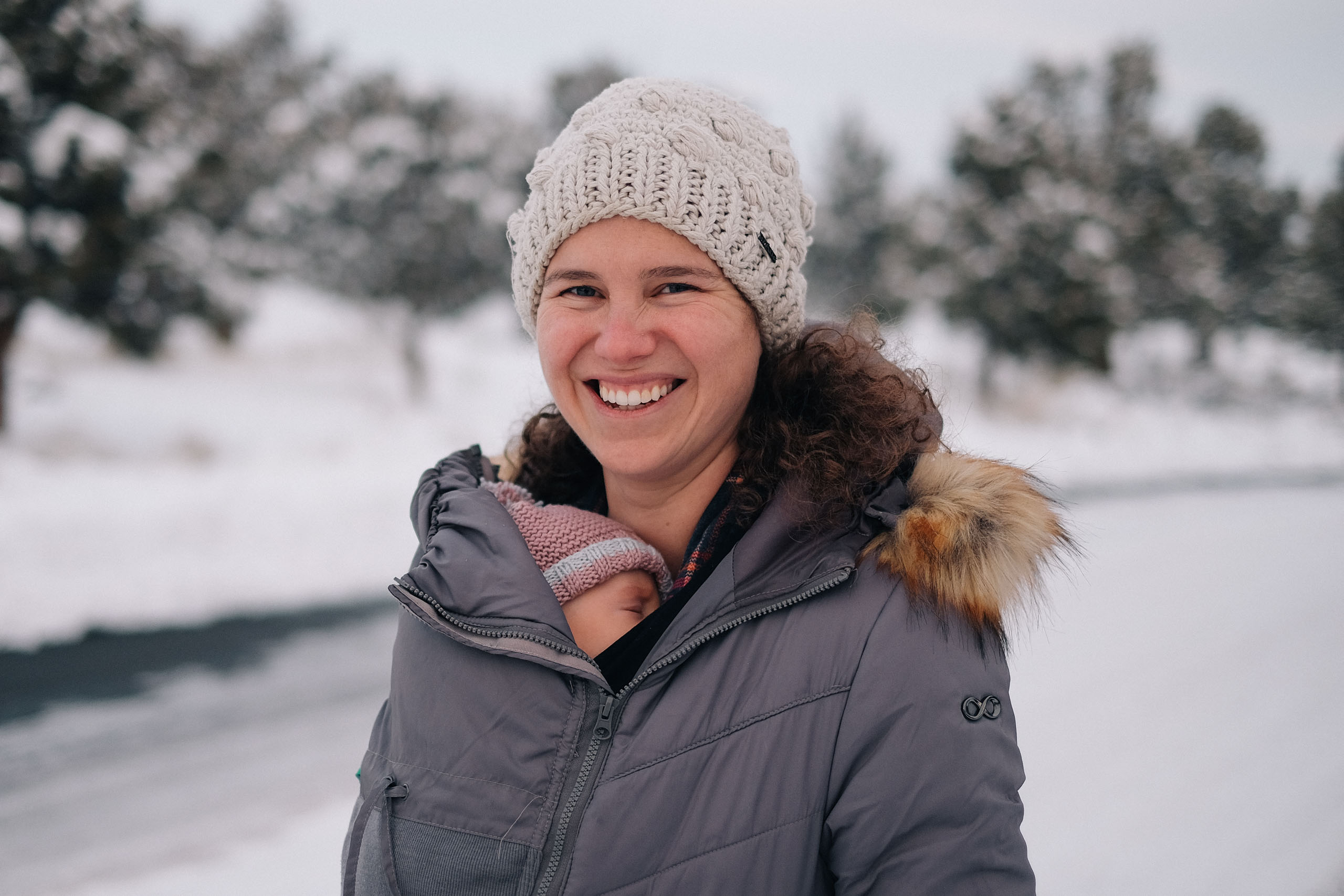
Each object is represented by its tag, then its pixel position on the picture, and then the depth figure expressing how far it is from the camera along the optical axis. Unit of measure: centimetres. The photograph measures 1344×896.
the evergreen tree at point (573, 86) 2081
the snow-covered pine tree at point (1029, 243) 2030
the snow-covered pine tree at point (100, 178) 1124
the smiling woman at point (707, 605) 133
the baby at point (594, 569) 172
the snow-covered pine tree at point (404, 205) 1786
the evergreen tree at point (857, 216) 2512
